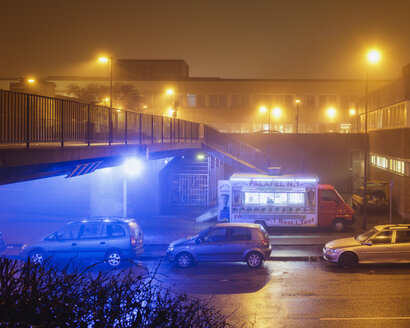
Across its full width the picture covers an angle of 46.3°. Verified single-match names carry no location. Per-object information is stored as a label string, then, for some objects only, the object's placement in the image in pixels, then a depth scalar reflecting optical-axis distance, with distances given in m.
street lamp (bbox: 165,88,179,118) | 34.58
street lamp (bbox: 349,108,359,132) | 48.41
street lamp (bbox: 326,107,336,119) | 55.72
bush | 4.56
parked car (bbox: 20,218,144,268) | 15.58
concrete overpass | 9.89
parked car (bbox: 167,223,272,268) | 15.68
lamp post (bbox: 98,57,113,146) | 15.54
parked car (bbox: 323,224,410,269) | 15.14
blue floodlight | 19.26
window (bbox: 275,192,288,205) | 21.97
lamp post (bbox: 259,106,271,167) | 55.04
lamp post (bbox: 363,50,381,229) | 21.88
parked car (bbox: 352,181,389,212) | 27.23
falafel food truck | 21.91
